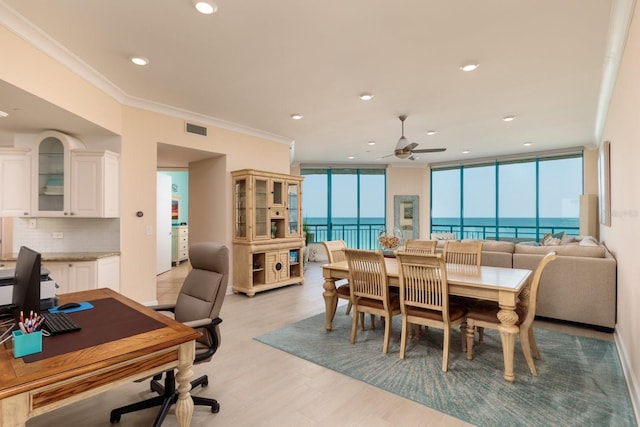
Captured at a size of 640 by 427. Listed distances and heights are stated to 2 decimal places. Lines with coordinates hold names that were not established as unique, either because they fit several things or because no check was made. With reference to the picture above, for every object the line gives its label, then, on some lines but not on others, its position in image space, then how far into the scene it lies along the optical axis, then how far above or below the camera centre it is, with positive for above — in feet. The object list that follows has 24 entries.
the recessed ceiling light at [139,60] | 10.02 +4.76
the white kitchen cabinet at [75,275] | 11.73 -2.16
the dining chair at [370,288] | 9.97 -2.33
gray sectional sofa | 11.50 -2.55
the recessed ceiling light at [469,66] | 10.46 +4.73
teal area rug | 6.96 -4.18
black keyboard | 5.07 -1.76
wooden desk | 3.70 -1.99
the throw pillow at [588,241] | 14.48 -1.29
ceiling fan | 15.39 +3.10
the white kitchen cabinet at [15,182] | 12.16 +1.21
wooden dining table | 8.19 -1.92
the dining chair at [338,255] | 11.83 -1.68
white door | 23.65 -0.60
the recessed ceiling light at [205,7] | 7.40 +4.75
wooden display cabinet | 16.83 -0.91
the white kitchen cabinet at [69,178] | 12.34 +1.38
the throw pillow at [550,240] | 18.45 -1.54
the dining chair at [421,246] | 13.41 -1.34
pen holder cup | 4.21 -1.67
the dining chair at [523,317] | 8.36 -2.78
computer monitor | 4.71 -1.03
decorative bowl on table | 14.16 -1.17
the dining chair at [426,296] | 8.79 -2.30
